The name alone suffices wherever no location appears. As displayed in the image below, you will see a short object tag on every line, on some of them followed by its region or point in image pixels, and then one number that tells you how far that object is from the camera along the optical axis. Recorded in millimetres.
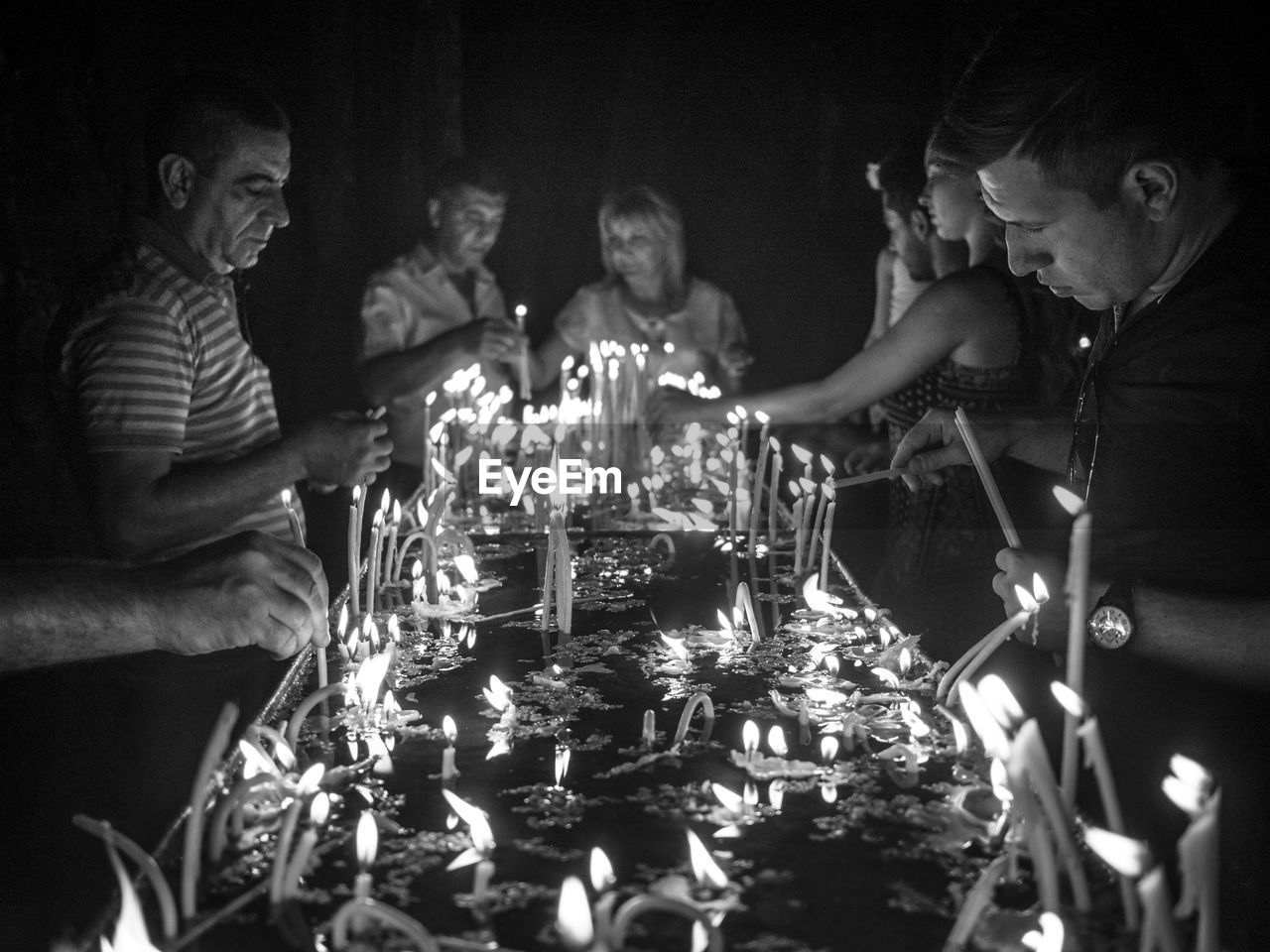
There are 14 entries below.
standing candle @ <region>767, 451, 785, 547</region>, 2829
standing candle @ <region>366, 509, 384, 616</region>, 2035
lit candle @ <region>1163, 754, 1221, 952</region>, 733
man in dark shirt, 1520
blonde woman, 5199
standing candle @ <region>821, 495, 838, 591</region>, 2250
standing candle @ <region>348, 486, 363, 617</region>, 1941
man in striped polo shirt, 2189
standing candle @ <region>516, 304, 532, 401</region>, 3941
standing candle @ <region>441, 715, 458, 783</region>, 1310
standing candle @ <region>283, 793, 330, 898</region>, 966
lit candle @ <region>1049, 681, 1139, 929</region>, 830
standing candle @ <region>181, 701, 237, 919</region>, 960
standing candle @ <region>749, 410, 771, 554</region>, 2756
